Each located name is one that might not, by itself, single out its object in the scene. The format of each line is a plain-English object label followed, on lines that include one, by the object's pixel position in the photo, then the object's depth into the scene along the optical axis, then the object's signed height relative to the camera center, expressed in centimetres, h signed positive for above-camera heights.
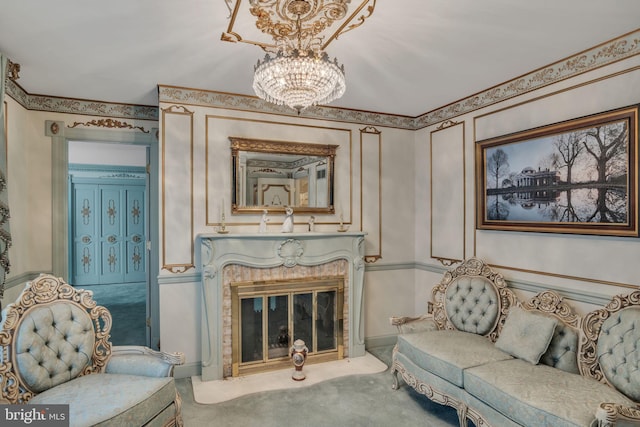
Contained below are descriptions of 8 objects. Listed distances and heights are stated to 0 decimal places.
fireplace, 326 -83
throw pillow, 245 -87
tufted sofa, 196 -101
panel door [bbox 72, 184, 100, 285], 721 -36
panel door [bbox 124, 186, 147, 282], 757 -44
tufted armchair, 191 -92
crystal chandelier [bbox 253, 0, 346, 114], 178 +72
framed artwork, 238 +28
